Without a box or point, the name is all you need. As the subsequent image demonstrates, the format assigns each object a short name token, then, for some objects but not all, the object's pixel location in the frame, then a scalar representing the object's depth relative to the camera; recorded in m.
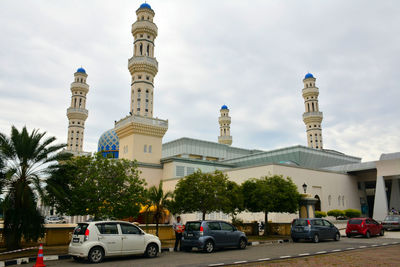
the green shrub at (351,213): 33.12
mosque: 33.69
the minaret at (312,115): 59.81
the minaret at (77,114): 61.44
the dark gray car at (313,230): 18.67
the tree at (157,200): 19.34
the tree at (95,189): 16.03
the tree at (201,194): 20.67
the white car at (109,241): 11.64
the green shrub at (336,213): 32.06
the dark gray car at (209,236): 14.59
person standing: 15.45
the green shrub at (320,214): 30.53
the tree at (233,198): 21.06
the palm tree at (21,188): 14.48
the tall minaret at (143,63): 41.88
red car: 21.05
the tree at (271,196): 22.75
